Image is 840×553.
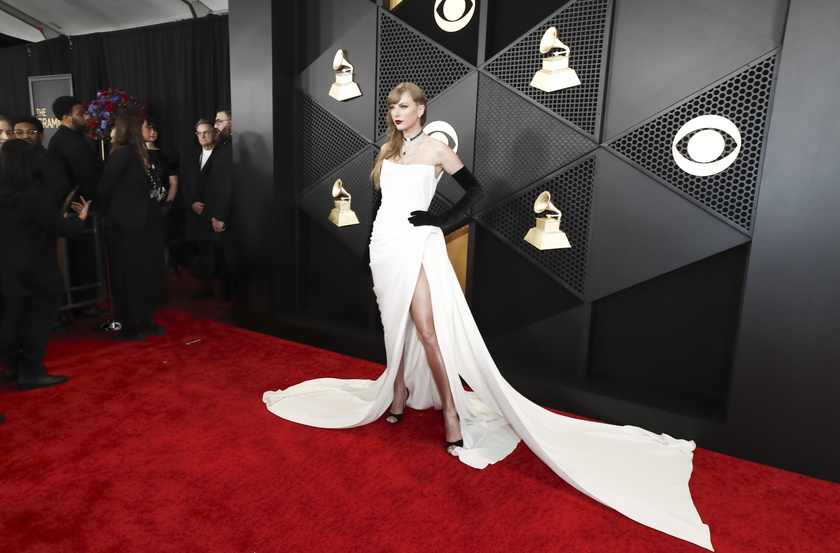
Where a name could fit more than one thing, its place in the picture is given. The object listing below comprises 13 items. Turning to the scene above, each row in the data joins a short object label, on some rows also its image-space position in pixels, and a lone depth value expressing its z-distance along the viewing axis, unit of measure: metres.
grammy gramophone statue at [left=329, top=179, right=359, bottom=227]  3.69
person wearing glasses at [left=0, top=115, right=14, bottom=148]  4.14
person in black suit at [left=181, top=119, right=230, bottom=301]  5.02
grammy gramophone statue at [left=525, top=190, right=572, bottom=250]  3.07
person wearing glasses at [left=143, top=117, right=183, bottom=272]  5.61
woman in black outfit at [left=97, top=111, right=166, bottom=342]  3.86
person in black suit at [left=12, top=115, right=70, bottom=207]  3.19
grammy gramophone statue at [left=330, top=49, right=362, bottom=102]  3.83
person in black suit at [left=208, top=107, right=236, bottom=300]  4.70
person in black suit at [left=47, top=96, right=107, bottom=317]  4.10
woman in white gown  2.63
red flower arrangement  6.70
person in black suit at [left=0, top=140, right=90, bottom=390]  3.01
